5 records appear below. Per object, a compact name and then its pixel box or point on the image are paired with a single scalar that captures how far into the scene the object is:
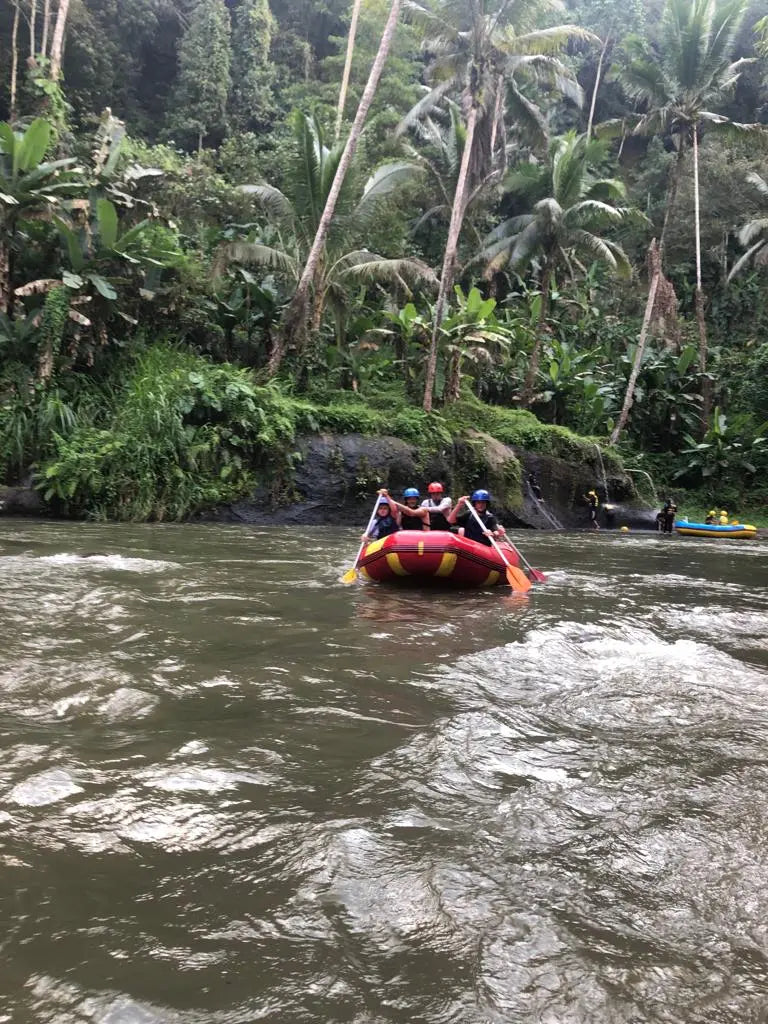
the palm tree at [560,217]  20.53
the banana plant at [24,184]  13.48
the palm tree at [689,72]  20.41
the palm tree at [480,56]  17.44
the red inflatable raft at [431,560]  7.59
